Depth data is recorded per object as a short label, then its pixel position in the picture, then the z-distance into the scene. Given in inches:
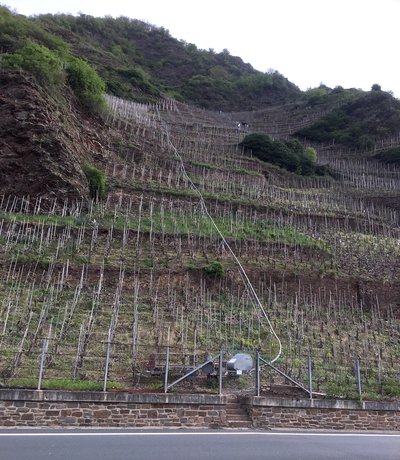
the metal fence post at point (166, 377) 388.3
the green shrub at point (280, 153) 1687.6
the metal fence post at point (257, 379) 414.3
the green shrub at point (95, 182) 1028.0
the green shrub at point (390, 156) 1859.0
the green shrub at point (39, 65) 1152.8
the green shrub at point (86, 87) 1323.8
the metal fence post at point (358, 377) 444.0
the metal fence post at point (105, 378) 372.8
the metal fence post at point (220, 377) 402.7
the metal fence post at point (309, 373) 424.8
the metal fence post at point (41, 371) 361.1
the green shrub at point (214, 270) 771.7
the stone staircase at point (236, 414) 397.1
